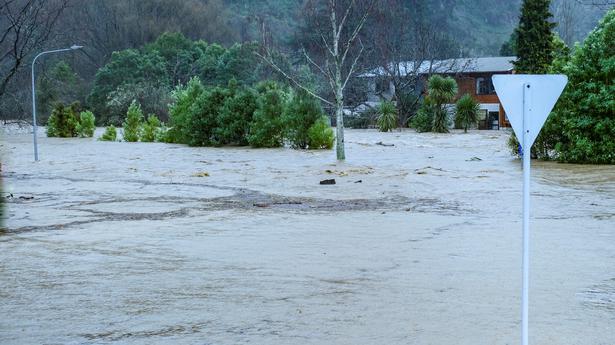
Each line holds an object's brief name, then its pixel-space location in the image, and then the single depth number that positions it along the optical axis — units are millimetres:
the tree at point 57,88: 70625
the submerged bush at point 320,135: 34312
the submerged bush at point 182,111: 41000
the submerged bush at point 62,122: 52438
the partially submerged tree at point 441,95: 46312
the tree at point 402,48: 57156
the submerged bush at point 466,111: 47469
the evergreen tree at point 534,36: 44344
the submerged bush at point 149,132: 45656
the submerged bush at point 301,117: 34656
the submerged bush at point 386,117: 49469
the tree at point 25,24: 21156
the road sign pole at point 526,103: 5973
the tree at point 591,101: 24641
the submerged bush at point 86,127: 51844
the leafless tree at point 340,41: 28672
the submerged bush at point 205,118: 39406
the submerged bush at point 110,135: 47250
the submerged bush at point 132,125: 46100
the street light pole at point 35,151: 32406
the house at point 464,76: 58125
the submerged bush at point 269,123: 36562
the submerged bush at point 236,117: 38531
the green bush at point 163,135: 43375
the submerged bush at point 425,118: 48062
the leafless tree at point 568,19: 79250
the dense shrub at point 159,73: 64750
